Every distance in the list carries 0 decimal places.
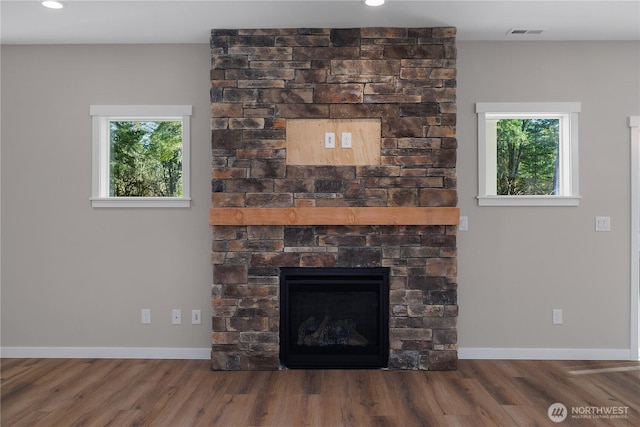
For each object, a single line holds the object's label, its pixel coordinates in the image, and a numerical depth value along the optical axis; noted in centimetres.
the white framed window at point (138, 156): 403
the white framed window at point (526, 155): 401
